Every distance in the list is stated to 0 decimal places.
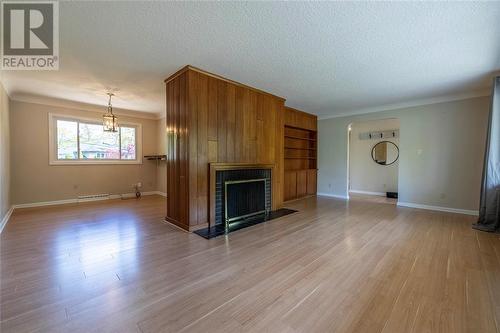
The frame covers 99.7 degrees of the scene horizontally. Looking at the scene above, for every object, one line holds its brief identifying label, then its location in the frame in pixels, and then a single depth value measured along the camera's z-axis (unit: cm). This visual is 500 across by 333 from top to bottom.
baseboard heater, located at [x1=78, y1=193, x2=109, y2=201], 587
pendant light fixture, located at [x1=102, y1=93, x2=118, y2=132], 471
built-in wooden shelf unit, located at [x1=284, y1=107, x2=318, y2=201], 635
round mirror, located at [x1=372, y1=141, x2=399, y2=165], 709
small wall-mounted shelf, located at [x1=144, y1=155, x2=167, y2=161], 673
